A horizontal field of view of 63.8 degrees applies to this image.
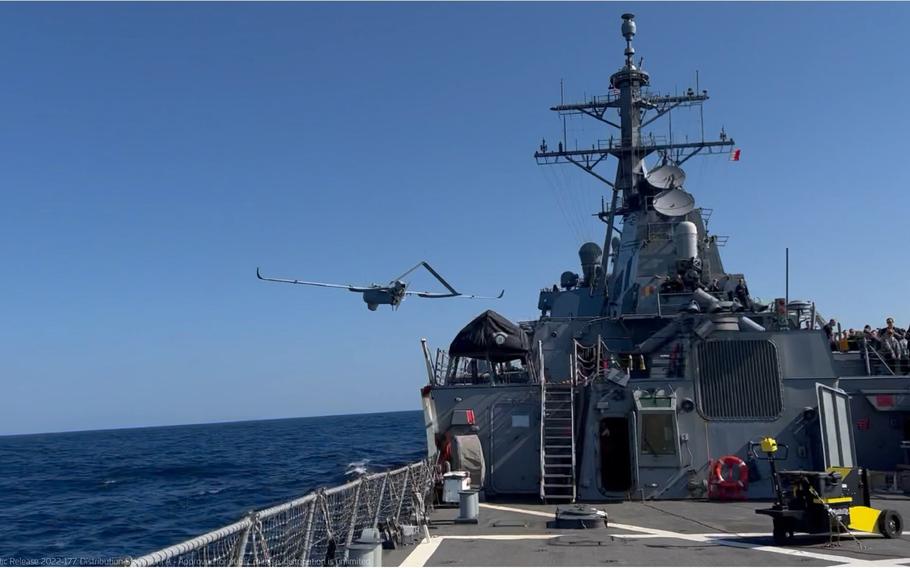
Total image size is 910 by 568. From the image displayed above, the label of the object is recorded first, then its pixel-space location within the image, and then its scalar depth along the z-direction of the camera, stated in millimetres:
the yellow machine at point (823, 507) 9023
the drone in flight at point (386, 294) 20984
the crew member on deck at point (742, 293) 16659
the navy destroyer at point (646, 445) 8867
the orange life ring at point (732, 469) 13352
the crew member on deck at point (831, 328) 17922
